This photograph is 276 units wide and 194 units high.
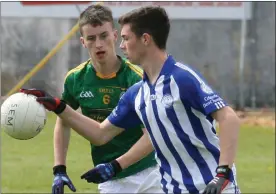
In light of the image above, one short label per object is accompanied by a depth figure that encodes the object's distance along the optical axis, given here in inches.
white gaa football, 459.2
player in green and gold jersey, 530.9
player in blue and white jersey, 406.6
